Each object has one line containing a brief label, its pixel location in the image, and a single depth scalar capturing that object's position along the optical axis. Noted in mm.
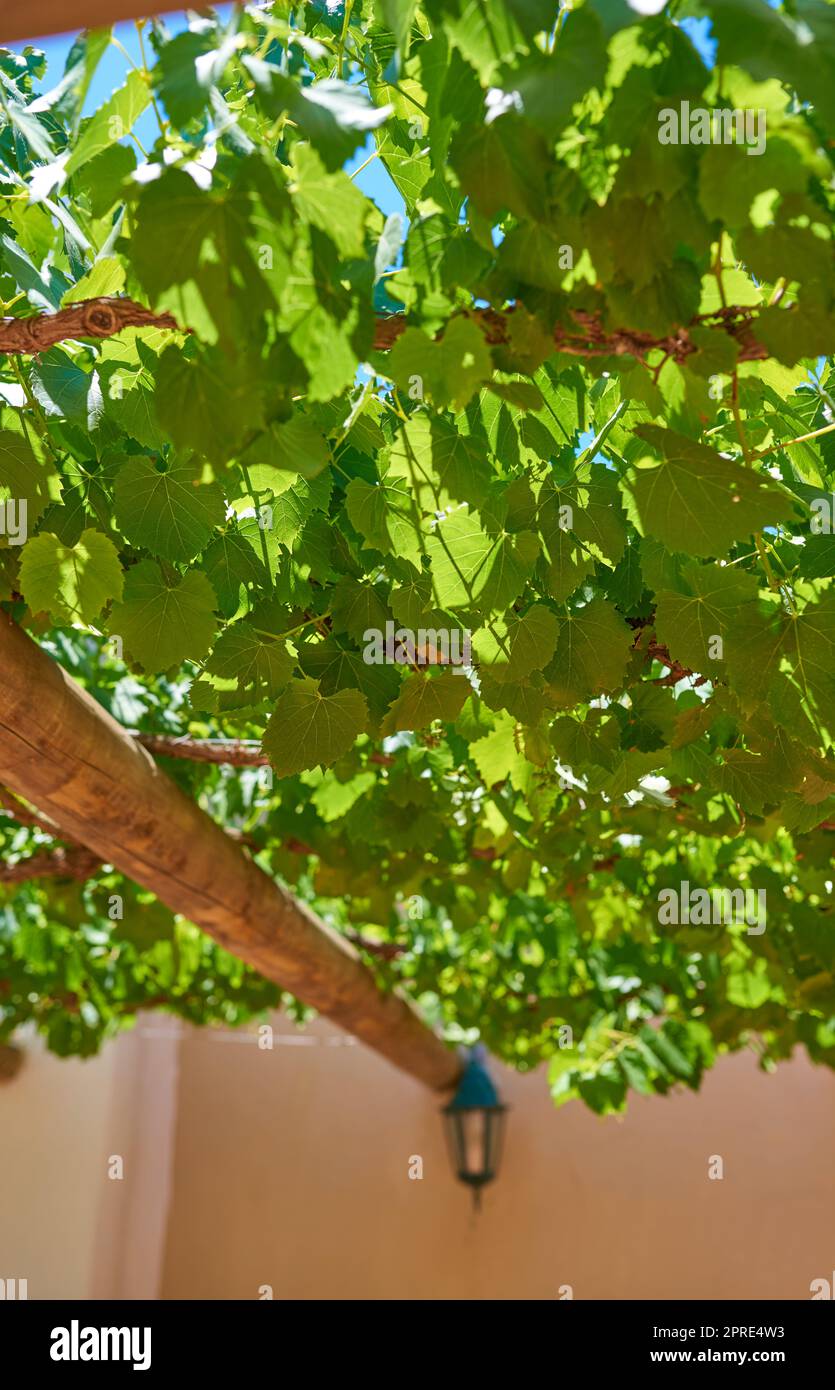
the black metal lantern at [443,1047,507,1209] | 7262
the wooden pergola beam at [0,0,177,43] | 904
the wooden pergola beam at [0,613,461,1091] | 2109
